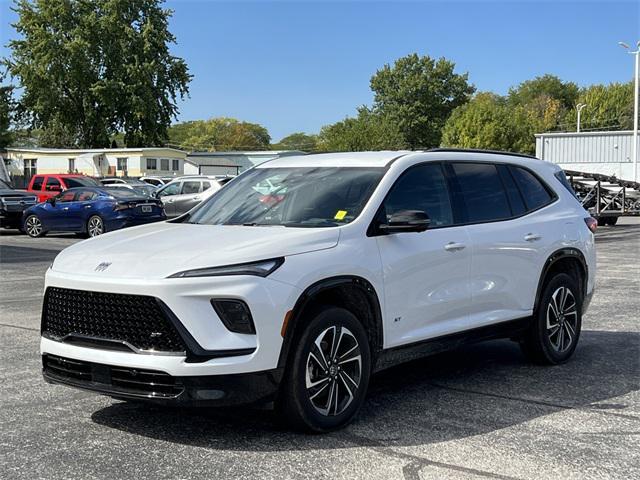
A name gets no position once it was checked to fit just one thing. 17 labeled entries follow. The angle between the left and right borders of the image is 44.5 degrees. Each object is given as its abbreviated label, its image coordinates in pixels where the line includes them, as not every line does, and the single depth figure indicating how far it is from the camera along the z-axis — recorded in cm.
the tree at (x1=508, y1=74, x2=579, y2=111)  11331
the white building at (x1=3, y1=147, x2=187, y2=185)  5553
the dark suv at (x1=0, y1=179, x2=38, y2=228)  2505
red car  2745
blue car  2192
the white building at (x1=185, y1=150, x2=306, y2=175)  6500
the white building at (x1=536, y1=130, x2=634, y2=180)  4978
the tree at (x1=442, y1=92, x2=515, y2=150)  8425
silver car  2411
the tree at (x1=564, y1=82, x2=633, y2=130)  9388
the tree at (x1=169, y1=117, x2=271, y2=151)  14475
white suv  439
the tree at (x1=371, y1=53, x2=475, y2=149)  10081
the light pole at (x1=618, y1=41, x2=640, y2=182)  4106
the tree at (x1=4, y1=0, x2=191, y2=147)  6094
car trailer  2825
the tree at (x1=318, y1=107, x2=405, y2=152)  8756
